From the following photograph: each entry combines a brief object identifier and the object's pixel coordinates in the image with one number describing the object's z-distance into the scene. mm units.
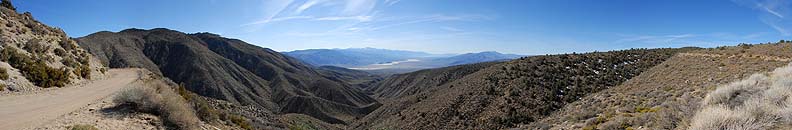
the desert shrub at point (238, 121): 18178
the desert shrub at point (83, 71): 21550
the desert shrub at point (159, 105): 12406
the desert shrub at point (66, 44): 26297
